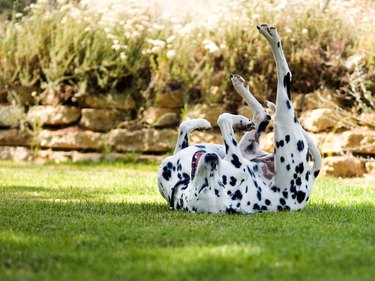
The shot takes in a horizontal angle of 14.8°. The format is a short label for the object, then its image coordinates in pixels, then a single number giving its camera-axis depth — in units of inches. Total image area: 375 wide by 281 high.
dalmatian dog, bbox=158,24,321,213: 420.1
